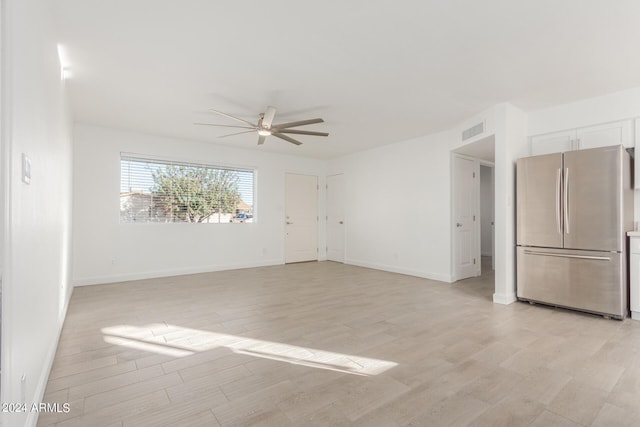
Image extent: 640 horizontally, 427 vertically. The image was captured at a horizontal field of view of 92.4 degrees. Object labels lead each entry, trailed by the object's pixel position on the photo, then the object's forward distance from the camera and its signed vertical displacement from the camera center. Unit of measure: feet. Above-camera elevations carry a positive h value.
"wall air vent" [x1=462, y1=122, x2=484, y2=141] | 14.51 +4.09
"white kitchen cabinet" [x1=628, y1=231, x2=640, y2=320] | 10.84 -2.12
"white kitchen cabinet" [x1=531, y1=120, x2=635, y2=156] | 11.97 +3.19
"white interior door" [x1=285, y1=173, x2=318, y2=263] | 24.06 -0.24
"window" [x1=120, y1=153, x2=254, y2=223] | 17.85 +1.50
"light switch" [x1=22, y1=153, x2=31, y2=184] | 4.63 +0.74
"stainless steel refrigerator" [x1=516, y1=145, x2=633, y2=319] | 10.93 -0.56
